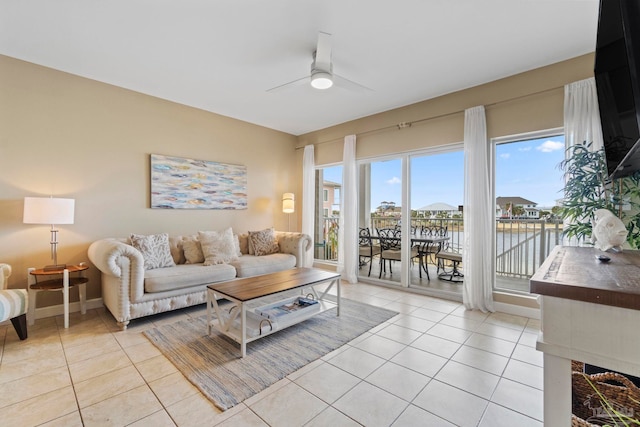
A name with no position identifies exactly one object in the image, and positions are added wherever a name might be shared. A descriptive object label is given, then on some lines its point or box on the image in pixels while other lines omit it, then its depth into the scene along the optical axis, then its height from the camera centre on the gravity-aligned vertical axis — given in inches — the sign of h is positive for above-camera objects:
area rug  77.7 -45.0
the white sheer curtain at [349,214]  193.3 +1.7
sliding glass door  160.2 +5.8
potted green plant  93.1 +7.8
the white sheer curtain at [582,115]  108.7 +40.0
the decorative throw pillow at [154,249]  131.3 -15.7
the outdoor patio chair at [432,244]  179.3 -17.4
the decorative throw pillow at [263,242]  178.6 -16.3
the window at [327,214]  219.5 +2.0
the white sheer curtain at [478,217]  136.6 -0.1
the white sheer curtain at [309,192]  221.1 +19.0
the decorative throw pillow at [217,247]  150.6 -16.7
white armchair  93.0 -29.8
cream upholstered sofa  111.3 -27.2
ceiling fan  102.1 +55.2
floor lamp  212.8 +10.0
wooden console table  31.2 -12.8
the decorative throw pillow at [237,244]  173.0 -16.8
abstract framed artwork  158.4 +19.6
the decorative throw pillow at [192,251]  151.6 -18.8
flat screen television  42.1 +26.7
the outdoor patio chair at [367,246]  201.9 -21.2
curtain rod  126.7 +55.1
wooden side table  111.7 -27.3
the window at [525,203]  128.6 +6.6
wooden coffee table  94.4 -28.0
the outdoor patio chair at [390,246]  180.4 -19.5
